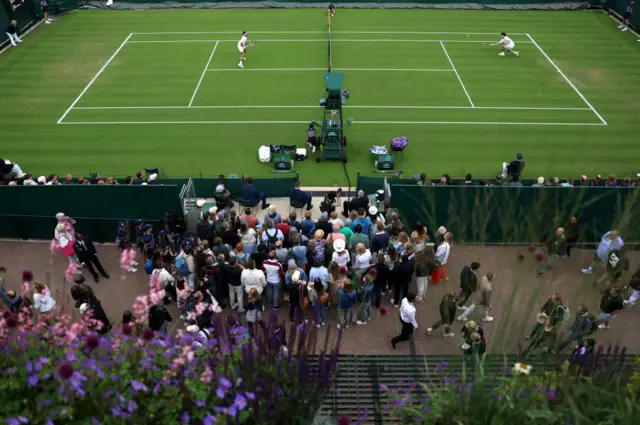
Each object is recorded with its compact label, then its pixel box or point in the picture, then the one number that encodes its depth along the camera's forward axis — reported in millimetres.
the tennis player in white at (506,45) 28531
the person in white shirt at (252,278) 11328
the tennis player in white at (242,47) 27219
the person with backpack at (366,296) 11329
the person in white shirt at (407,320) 10898
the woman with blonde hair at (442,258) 12398
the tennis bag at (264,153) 19797
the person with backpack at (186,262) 12039
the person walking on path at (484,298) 11469
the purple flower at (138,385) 5501
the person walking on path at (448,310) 10980
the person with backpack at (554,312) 10078
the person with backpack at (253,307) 10491
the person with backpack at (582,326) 9269
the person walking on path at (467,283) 11539
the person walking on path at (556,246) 12675
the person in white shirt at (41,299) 10098
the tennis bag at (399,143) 19844
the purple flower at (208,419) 5383
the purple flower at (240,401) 5383
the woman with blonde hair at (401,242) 12320
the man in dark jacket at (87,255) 13008
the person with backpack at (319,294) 11095
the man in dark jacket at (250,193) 15734
